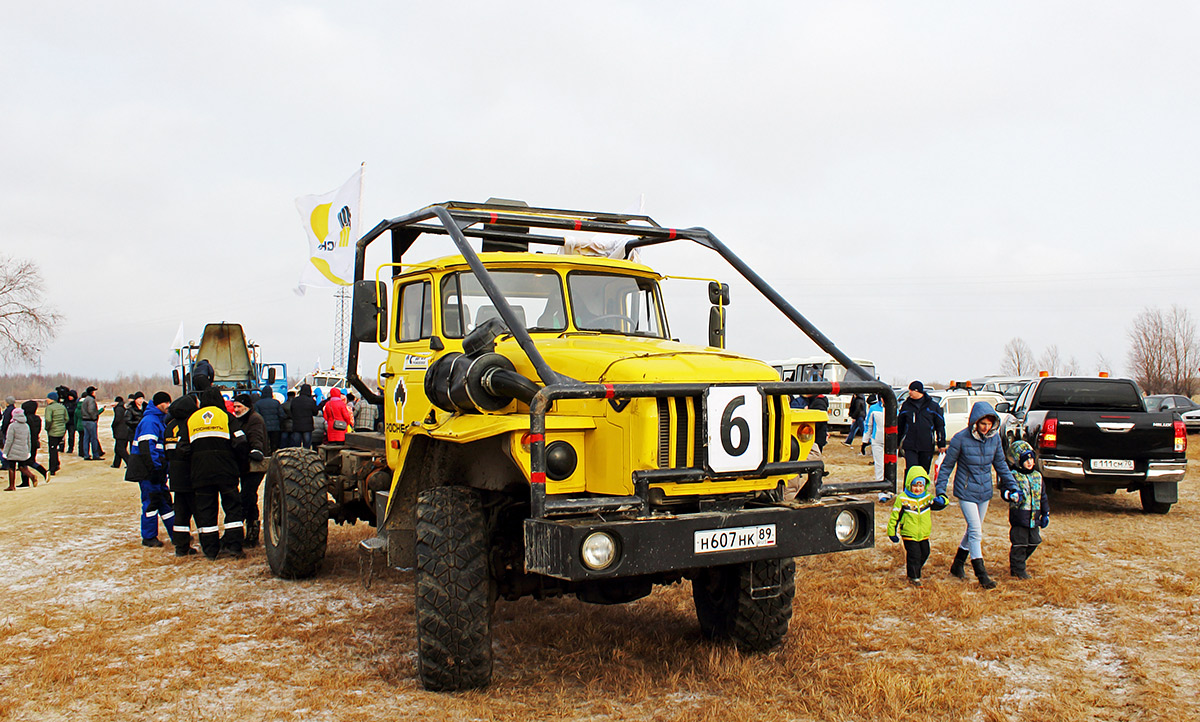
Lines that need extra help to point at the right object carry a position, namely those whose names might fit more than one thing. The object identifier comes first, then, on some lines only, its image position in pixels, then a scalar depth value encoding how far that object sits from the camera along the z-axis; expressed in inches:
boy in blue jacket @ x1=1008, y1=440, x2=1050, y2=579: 288.7
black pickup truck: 423.5
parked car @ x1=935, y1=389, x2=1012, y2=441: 815.1
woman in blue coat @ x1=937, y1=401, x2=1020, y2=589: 289.0
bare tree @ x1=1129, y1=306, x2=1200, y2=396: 1841.8
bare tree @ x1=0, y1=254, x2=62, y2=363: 1317.7
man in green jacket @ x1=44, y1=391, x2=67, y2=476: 673.6
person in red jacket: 405.7
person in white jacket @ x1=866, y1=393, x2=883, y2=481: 501.4
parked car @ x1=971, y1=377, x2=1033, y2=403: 1137.5
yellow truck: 166.7
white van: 970.7
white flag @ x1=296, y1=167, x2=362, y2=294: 537.0
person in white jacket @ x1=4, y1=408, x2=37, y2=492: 590.2
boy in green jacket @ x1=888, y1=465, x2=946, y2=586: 284.4
